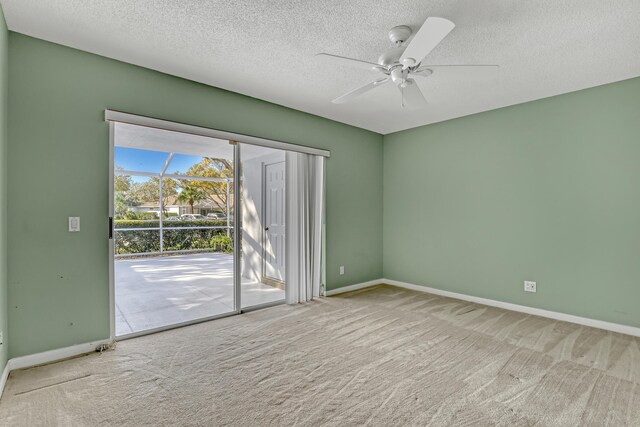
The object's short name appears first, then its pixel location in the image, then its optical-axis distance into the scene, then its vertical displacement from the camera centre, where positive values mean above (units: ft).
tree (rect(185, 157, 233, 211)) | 22.12 +2.86
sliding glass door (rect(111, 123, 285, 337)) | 12.53 -1.14
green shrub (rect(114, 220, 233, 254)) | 19.22 -1.49
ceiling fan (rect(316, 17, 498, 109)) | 5.97 +3.53
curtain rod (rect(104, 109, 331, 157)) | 9.19 +2.88
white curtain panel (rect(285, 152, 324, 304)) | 13.80 -0.42
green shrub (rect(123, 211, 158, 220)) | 18.63 +0.06
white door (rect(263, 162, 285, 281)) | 15.97 -0.27
